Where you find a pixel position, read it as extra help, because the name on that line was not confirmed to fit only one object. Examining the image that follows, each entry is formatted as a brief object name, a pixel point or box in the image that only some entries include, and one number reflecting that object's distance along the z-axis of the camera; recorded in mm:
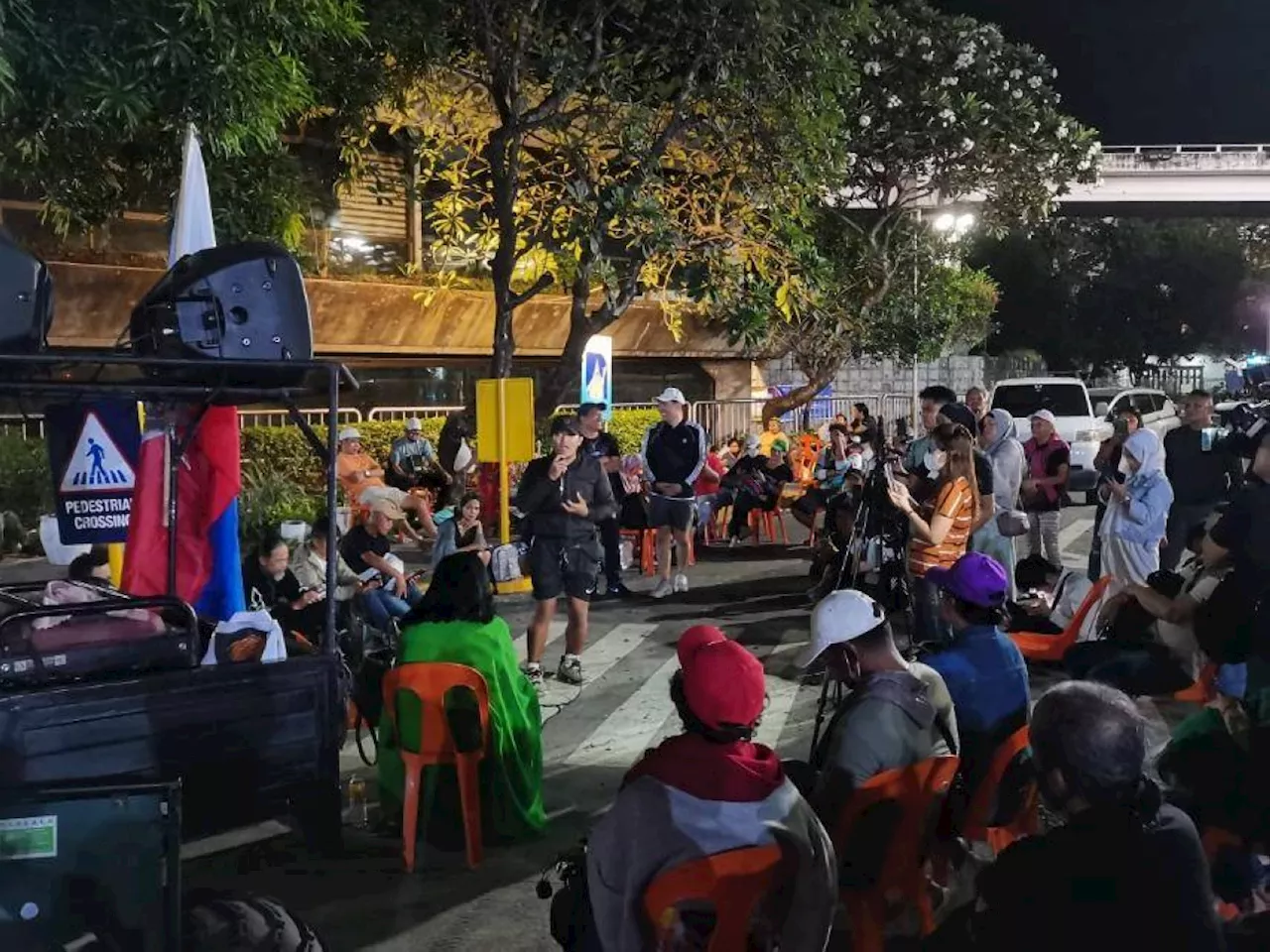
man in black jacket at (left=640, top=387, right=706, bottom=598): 10898
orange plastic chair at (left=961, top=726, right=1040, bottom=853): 4129
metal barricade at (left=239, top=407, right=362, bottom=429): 15289
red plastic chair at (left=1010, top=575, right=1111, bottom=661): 7719
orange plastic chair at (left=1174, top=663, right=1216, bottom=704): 5289
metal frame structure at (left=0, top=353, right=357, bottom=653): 3682
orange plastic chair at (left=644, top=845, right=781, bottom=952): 2732
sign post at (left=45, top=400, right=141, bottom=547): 5473
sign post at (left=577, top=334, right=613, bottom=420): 11359
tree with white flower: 23266
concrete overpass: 40688
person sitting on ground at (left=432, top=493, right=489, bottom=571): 8219
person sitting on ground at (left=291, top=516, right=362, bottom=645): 6750
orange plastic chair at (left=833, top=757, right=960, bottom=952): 3590
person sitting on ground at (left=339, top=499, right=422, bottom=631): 7980
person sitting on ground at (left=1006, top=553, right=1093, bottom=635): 7977
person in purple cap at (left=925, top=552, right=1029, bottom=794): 4203
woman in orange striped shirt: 7137
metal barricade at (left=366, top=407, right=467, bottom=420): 17484
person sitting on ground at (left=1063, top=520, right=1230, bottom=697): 5609
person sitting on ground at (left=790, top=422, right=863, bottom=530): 12164
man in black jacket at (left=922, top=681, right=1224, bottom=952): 2289
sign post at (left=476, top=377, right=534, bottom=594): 10750
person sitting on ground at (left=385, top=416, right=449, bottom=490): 14234
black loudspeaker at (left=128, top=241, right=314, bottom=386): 3977
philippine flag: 4785
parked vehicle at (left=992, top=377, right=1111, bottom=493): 18469
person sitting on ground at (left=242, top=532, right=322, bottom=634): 6848
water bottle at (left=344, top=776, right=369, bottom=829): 5555
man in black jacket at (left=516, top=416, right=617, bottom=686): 7926
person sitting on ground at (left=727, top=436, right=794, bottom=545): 14109
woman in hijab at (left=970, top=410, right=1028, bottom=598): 8367
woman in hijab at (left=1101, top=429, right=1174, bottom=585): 8180
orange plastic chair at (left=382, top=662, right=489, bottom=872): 4957
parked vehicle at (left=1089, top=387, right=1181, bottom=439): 21203
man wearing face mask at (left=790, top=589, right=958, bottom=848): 3623
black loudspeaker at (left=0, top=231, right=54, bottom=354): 3791
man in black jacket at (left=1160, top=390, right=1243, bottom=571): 9211
